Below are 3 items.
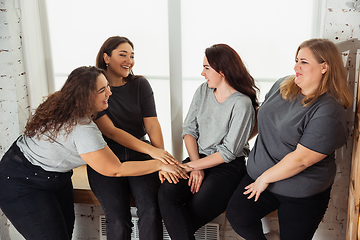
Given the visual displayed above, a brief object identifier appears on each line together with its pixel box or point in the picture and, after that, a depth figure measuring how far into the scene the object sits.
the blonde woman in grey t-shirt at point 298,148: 1.64
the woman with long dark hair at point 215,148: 1.90
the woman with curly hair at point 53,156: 1.70
